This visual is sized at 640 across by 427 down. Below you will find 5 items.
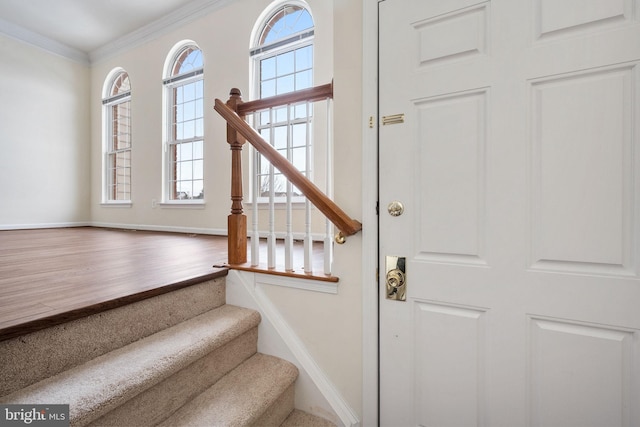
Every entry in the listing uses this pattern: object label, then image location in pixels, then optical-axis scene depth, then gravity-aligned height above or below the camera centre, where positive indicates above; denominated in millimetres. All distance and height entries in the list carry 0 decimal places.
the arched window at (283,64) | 3662 +1863
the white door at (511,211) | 1005 +7
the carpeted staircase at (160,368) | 973 -560
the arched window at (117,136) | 5355 +1371
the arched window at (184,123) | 4500 +1353
